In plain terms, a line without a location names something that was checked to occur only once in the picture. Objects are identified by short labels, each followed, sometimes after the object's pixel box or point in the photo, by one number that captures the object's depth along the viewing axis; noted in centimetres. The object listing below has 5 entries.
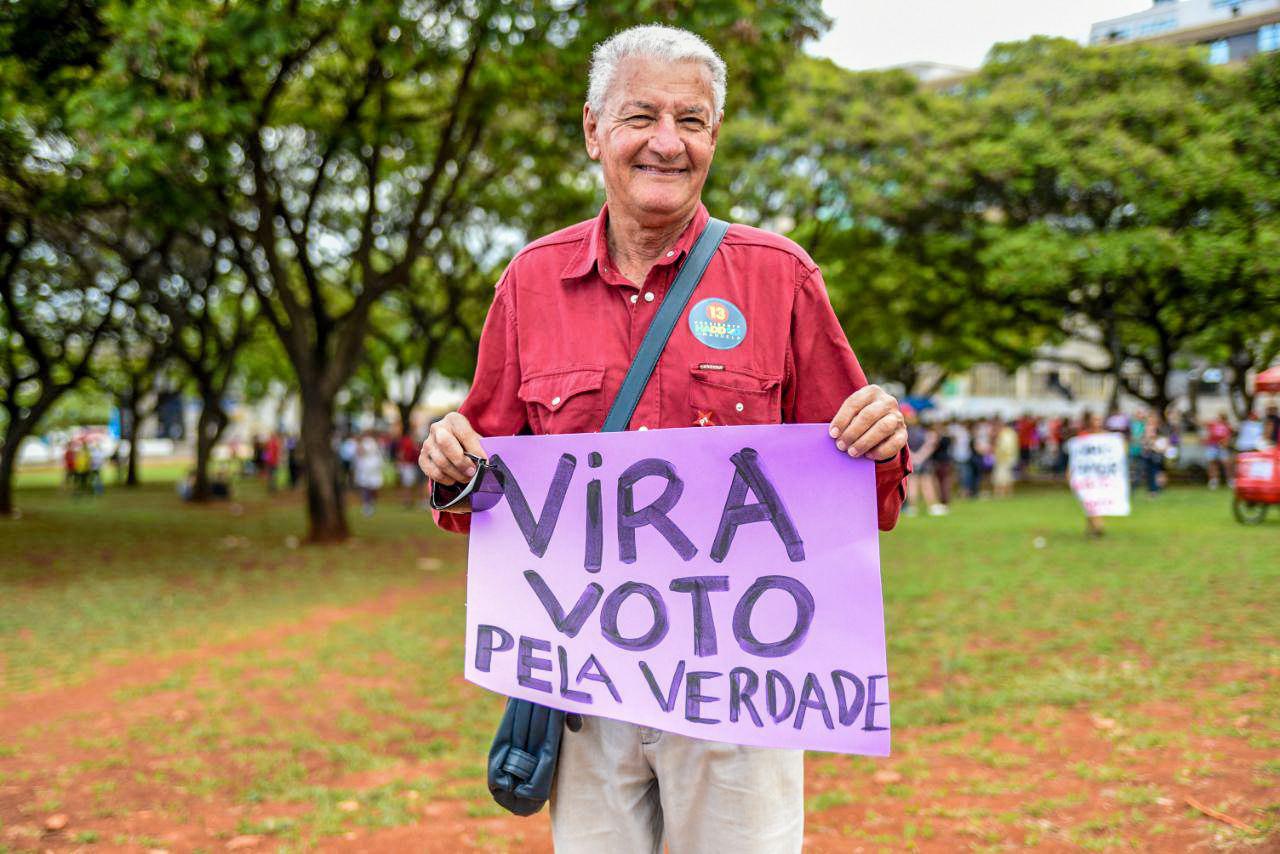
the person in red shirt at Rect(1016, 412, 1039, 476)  3069
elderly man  191
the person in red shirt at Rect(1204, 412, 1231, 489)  2350
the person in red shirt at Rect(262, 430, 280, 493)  2836
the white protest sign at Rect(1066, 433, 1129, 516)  1242
